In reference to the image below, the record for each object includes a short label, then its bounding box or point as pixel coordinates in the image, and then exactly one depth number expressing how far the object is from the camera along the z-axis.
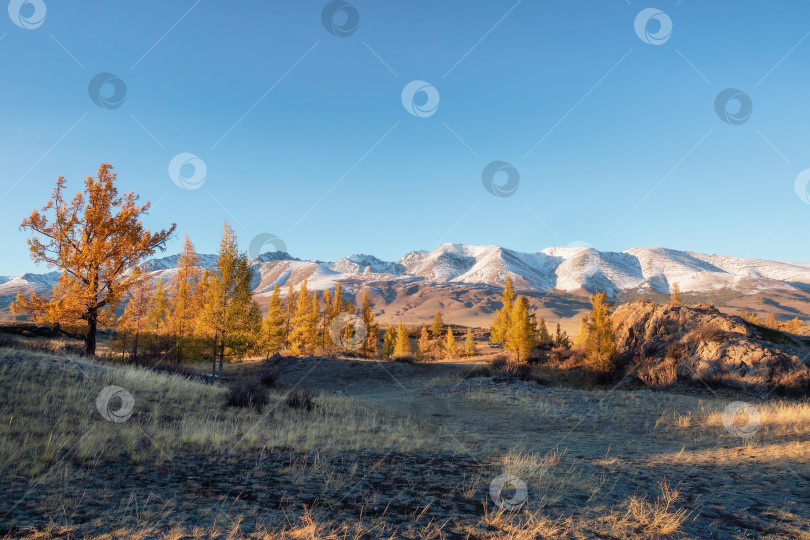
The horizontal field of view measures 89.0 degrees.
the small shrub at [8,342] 14.79
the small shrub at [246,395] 12.23
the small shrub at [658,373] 22.34
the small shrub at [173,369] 17.78
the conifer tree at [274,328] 38.09
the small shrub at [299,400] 13.27
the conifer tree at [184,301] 31.25
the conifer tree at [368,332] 57.72
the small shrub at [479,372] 29.53
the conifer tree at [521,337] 36.84
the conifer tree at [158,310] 33.53
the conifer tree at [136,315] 24.47
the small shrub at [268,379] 19.03
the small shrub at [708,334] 22.36
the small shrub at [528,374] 25.88
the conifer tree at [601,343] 25.53
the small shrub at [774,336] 23.11
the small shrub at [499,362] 31.47
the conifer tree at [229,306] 26.09
